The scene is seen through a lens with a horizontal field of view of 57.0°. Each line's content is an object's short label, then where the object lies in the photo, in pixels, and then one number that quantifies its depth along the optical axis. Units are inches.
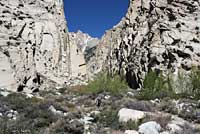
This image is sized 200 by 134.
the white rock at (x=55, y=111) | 308.3
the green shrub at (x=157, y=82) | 684.7
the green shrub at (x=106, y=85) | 796.2
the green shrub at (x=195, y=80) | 599.9
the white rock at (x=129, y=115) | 263.5
